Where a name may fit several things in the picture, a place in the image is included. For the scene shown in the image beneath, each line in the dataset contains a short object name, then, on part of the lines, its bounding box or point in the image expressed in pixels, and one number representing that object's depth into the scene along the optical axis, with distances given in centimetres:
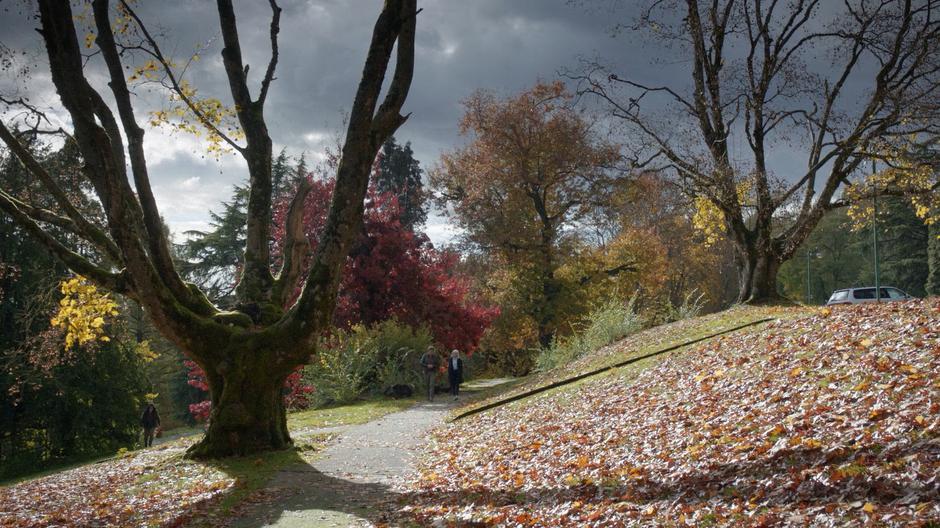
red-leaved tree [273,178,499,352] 2448
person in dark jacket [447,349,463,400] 2241
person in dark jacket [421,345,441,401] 2117
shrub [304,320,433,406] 2222
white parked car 3319
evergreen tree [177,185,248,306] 4375
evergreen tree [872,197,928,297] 5381
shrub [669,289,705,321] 2174
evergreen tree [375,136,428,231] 5356
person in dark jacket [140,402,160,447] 2319
